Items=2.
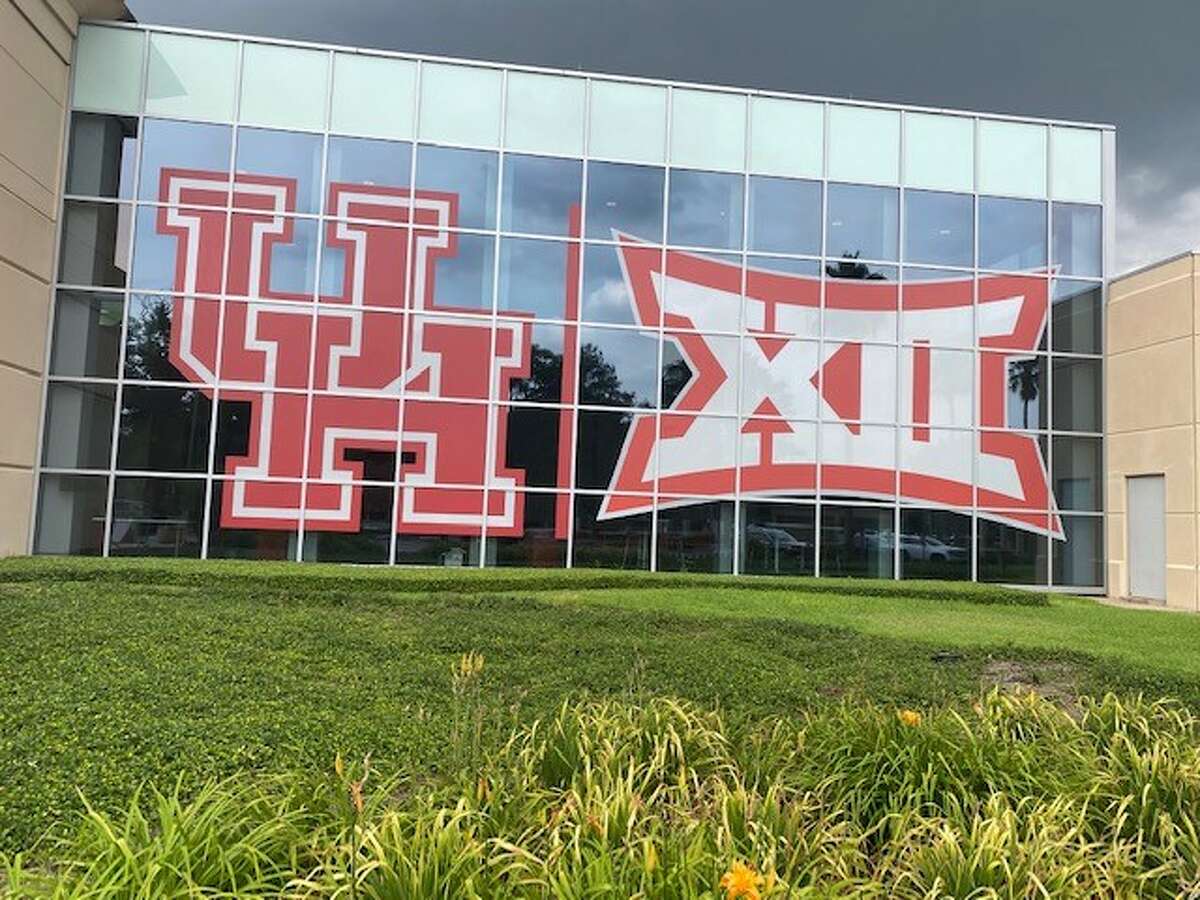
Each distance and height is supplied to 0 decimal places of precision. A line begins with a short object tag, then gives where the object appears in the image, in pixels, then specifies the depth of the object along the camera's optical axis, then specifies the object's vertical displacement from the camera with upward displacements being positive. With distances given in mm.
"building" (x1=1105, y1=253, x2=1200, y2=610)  16438 +1689
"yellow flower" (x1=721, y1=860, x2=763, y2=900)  2439 -985
